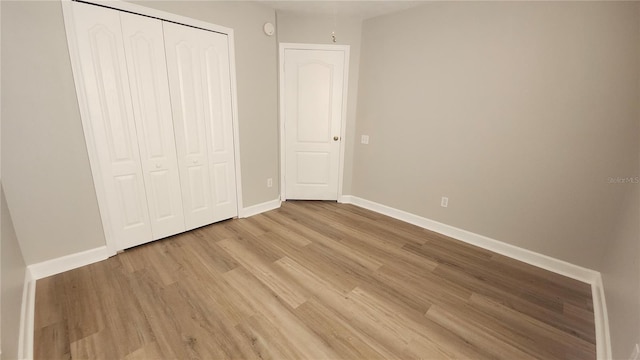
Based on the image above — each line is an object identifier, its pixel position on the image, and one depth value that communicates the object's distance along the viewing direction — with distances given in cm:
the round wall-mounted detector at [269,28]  300
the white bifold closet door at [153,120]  209
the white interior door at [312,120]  345
